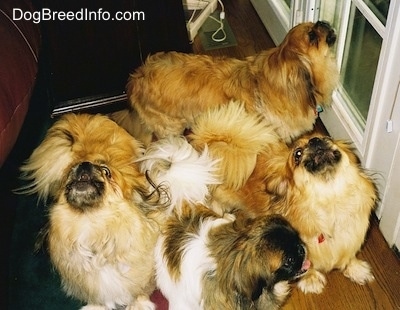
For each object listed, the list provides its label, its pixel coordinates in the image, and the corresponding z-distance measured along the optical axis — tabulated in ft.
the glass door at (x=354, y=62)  6.67
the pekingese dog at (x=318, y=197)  5.24
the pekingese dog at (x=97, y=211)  5.24
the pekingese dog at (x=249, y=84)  6.66
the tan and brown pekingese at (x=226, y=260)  4.66
